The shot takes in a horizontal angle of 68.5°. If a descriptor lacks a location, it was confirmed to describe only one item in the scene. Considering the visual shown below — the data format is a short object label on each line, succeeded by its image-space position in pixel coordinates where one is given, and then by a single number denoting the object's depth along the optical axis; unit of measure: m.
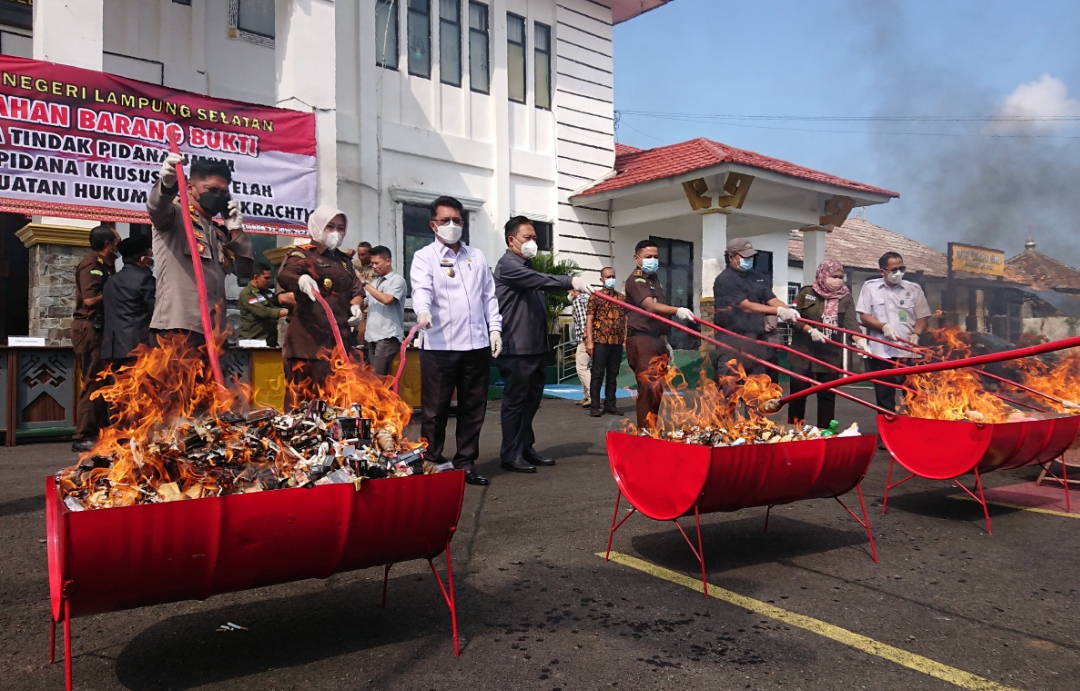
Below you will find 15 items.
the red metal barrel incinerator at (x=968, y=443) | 4.74
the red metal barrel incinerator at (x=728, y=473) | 3.67
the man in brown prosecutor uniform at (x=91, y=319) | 7.48
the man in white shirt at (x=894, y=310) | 8.17
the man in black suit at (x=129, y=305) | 7.05
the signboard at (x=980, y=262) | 14.11
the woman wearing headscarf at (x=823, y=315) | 8.21
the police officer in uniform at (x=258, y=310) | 9.95
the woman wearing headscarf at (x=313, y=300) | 5.52
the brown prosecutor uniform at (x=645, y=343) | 7.47
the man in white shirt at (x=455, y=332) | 6.07
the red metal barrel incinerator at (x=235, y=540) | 2.36
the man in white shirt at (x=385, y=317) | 8.91
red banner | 9.13
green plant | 14.73
